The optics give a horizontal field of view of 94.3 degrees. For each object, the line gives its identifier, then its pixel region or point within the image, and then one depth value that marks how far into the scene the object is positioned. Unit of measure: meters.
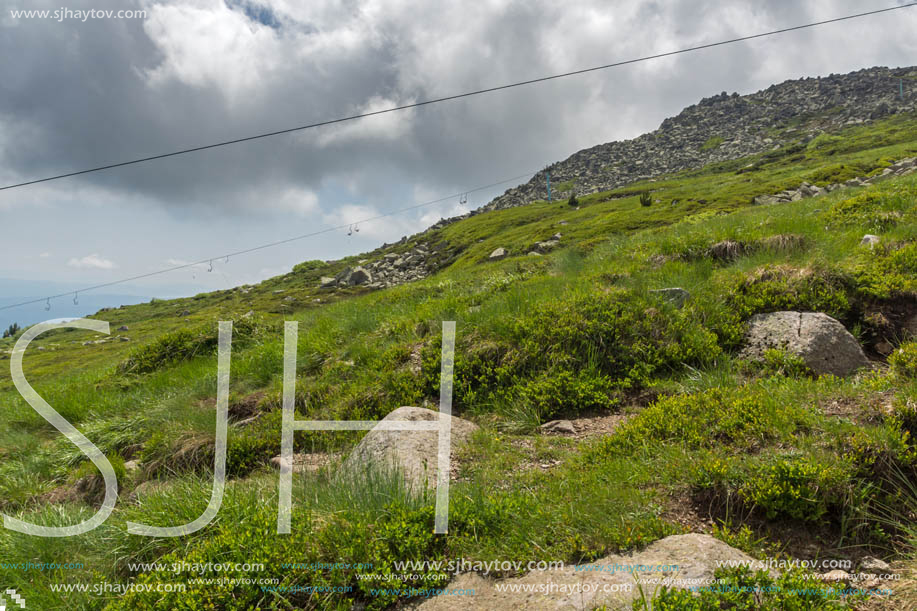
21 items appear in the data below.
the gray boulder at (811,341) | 6.25
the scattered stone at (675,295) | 8.01
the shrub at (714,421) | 4.46
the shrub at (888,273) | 7.19
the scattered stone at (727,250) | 9.69
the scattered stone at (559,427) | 6.09
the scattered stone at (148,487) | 5.21
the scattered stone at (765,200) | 31.33
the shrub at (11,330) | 116.12
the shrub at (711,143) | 136.95
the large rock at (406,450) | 4.88
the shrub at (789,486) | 3.65
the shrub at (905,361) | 4.96
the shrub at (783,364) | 6.14
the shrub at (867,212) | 9.83
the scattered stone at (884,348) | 6.58
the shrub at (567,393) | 6.60
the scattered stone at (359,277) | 67.44
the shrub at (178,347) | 12.01
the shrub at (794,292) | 7.24
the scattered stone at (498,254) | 38.96
